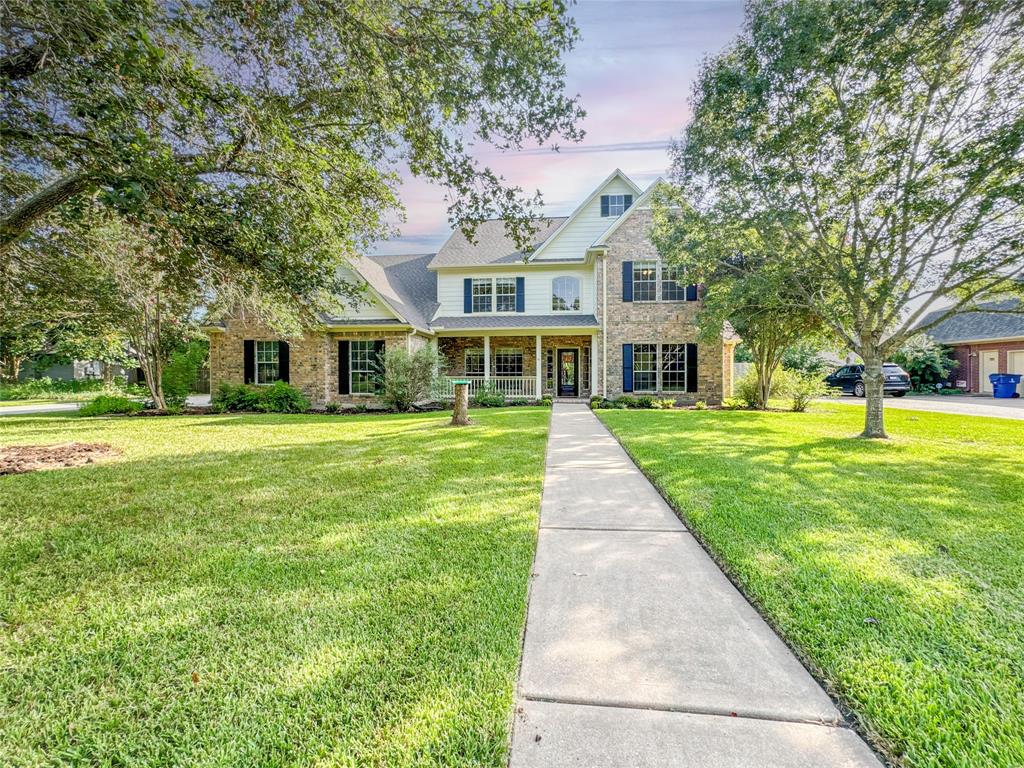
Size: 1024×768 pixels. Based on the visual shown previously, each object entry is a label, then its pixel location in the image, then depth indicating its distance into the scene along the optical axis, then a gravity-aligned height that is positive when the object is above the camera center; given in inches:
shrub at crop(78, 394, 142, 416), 532.1 -38.8
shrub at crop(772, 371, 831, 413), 531.2 -21.6
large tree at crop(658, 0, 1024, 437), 251.3 +145.3
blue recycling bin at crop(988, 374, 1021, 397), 727.7 -24.3
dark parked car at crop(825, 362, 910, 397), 804.6 -17.4
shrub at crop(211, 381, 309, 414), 553.9 -31.2
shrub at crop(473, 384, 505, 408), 586.9 -34.6
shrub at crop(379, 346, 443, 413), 520.4 -2.9
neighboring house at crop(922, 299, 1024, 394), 773.9 +49.3
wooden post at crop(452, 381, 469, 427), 393.1 -29.7
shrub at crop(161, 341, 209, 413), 601.6 +1.6
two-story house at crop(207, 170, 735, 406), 585.6 +72.0
